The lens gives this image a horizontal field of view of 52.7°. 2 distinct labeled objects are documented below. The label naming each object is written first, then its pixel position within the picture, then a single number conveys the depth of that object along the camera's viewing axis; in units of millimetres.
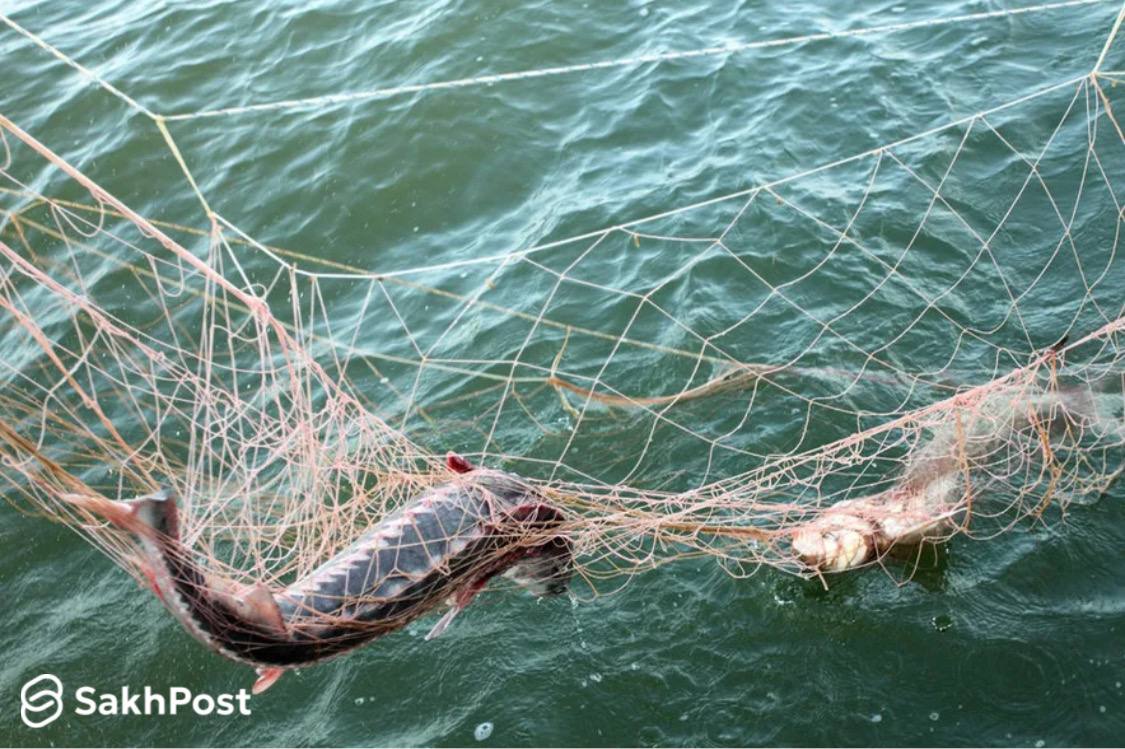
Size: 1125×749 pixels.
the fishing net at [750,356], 6633
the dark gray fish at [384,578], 4117
